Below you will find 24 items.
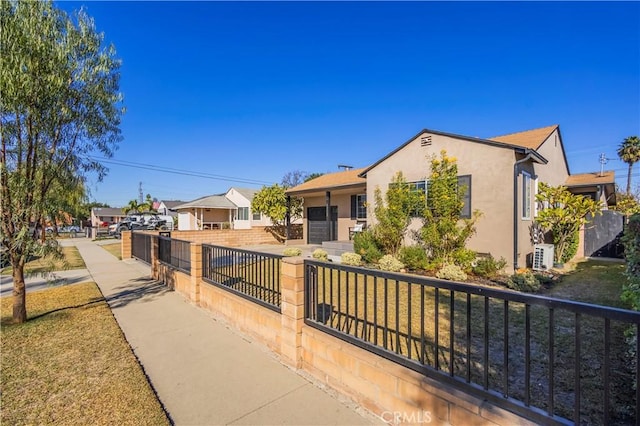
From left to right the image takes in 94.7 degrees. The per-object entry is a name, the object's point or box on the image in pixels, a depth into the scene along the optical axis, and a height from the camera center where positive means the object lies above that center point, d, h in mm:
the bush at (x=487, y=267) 7949 -1658
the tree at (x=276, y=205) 19312 +161
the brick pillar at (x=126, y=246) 13156 -1661
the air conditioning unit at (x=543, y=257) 8938 -1556
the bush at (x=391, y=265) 8664 -1704
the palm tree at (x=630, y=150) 26564 +5034
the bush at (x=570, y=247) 10172 -1517
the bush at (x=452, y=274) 7496 -1720
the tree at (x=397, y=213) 9961 -209
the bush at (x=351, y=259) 10039 -1762
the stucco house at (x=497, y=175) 8383 +1055
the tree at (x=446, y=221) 8742 -431
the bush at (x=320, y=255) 11339 -1831
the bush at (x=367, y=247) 10031 -1402
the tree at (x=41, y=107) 4035 +1552
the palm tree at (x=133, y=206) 38984 +380
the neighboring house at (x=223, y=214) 26422 -535
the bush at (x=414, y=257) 8852 -1534
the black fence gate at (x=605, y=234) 12000 -1182
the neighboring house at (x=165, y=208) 48459 +110
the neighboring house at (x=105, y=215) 53188 -1085
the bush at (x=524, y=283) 6616 -1762
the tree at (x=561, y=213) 9289 -229
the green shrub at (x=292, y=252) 10809 -1664
